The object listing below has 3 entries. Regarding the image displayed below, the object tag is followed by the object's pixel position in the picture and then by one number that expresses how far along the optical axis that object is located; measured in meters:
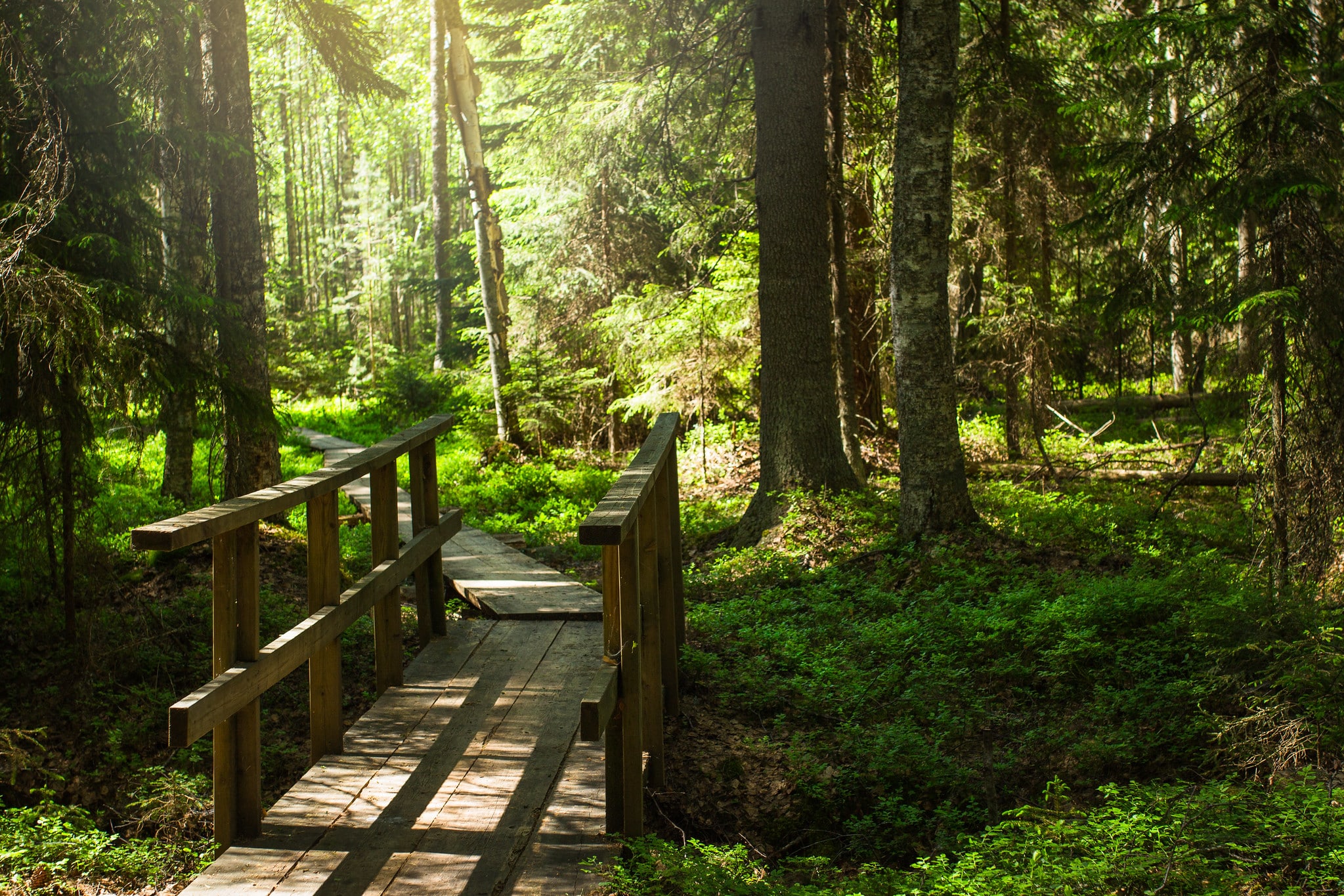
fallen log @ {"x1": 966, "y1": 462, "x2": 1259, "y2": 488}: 11.96
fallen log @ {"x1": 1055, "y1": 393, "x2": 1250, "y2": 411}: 16.62
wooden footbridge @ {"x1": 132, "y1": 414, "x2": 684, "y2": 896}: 3.45
